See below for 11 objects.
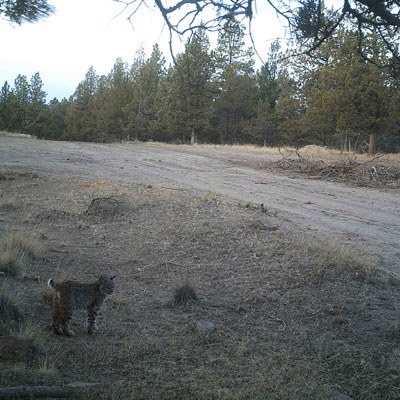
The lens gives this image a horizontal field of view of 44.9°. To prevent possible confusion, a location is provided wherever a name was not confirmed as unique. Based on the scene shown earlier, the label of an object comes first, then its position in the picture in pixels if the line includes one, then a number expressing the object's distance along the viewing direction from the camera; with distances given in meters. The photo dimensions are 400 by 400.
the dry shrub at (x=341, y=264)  5.70
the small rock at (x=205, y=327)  4.22
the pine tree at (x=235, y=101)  43.44
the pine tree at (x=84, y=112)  61.88
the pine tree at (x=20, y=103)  61.81
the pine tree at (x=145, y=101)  47.38
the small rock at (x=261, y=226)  7.75
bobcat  4.04
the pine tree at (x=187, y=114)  41.66
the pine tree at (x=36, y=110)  63.28
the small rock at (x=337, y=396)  3.27
